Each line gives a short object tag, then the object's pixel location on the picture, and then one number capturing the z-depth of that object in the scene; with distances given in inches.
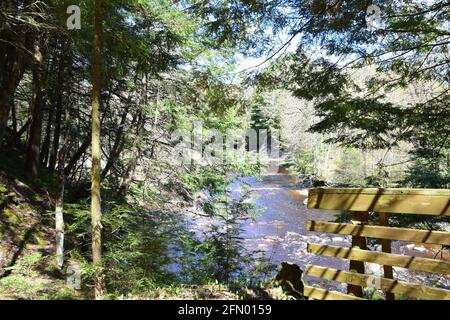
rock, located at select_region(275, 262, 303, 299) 154.8
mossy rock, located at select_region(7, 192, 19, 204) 308.0
